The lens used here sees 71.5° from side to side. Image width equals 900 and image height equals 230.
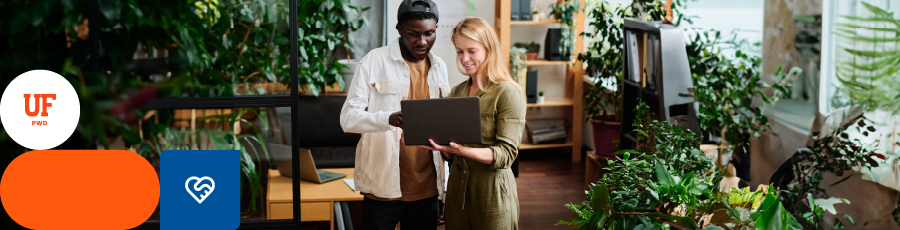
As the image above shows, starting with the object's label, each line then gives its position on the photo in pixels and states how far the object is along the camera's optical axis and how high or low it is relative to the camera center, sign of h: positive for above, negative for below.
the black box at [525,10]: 4.62 +0.43
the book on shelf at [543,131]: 4.99 -0.51
